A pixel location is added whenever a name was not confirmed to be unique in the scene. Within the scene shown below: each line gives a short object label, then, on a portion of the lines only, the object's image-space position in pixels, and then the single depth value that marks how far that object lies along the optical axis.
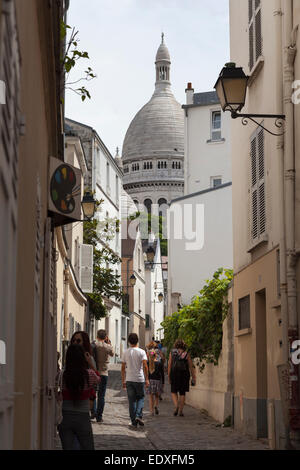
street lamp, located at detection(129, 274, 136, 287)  39.93
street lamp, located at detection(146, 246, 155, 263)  34.81
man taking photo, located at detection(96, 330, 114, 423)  14.37
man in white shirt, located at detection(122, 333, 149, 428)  13.62
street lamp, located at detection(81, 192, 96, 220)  20.69
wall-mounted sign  8.99
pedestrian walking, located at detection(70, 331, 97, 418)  8.12
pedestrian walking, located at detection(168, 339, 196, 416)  16.61
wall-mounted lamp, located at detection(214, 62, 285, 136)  10.48
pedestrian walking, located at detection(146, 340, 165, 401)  18.84
